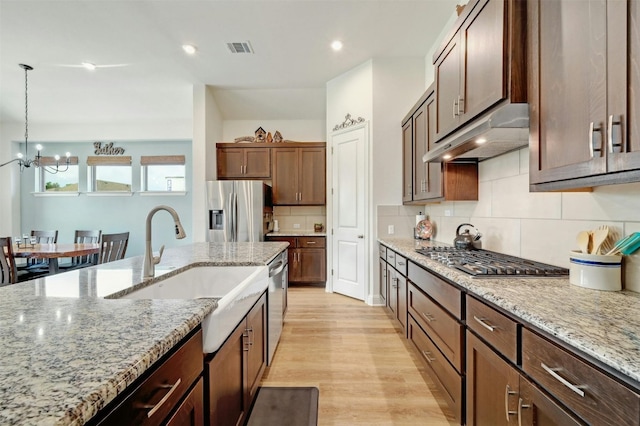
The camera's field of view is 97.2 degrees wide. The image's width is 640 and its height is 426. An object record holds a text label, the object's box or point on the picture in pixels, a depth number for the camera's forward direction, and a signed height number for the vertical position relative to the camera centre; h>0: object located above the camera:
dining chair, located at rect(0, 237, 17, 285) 3.14 -0.56
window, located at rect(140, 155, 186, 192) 5.89 +0.79
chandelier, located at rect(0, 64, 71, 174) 3.92 +1.01
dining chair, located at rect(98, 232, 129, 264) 3.86 -0.46
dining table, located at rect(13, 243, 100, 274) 3.58 -0.49
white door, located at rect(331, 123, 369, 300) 3.88 +0.05
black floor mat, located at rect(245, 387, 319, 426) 1.61 -1.18
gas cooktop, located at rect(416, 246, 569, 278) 1.37 -0.28
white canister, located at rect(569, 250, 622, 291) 1.10 -0.22
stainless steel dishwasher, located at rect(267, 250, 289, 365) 2.09 -0.71
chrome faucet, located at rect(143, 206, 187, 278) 1.38 -0.18
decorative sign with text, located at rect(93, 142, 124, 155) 5.86 +1.36
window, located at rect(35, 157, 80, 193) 5.89 +0.73
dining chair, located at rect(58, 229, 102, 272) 4.30 -0.69
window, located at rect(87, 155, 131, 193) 5.87 +0.85
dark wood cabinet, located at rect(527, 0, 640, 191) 0.84 +0.43
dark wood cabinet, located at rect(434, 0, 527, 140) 1.35 +0.88
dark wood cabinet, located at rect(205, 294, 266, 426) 1.04 -0.71
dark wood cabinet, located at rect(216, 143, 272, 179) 5.02 +0.94
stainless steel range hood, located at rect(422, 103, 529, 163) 1.33 +0.46
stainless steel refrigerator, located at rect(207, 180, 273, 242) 4.34 +0.07
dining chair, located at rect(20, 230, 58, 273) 4.13 -0.62
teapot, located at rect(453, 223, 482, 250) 2.26 -0.21
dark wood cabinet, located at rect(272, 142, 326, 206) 4.98 +0.72
